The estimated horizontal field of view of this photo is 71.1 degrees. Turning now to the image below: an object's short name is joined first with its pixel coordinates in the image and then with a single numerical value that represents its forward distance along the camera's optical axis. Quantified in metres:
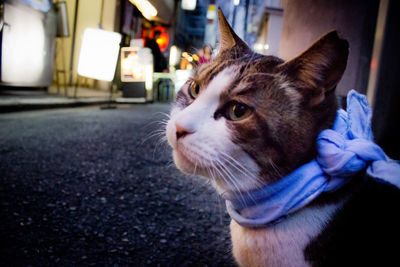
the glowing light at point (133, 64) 6.26
